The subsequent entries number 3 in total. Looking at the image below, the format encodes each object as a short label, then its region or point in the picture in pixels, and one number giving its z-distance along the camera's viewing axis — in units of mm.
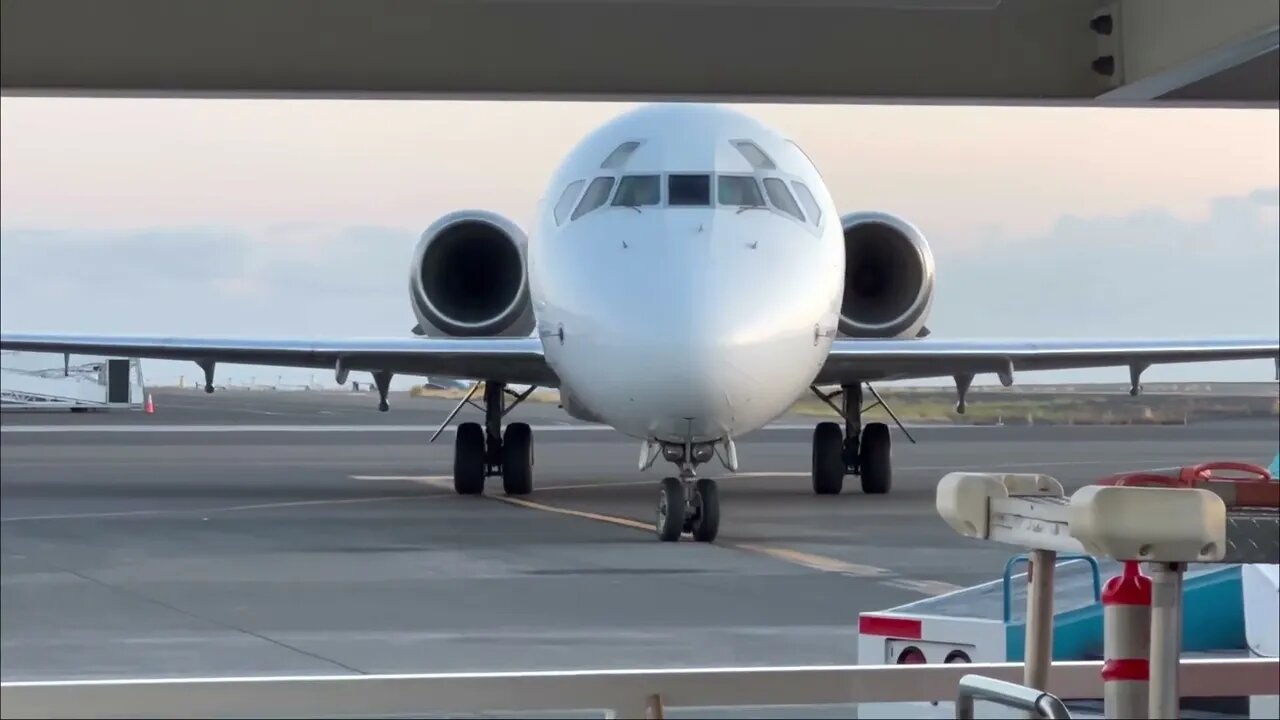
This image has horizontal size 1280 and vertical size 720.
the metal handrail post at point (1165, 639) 4207
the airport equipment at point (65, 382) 101937
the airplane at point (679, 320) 20281
